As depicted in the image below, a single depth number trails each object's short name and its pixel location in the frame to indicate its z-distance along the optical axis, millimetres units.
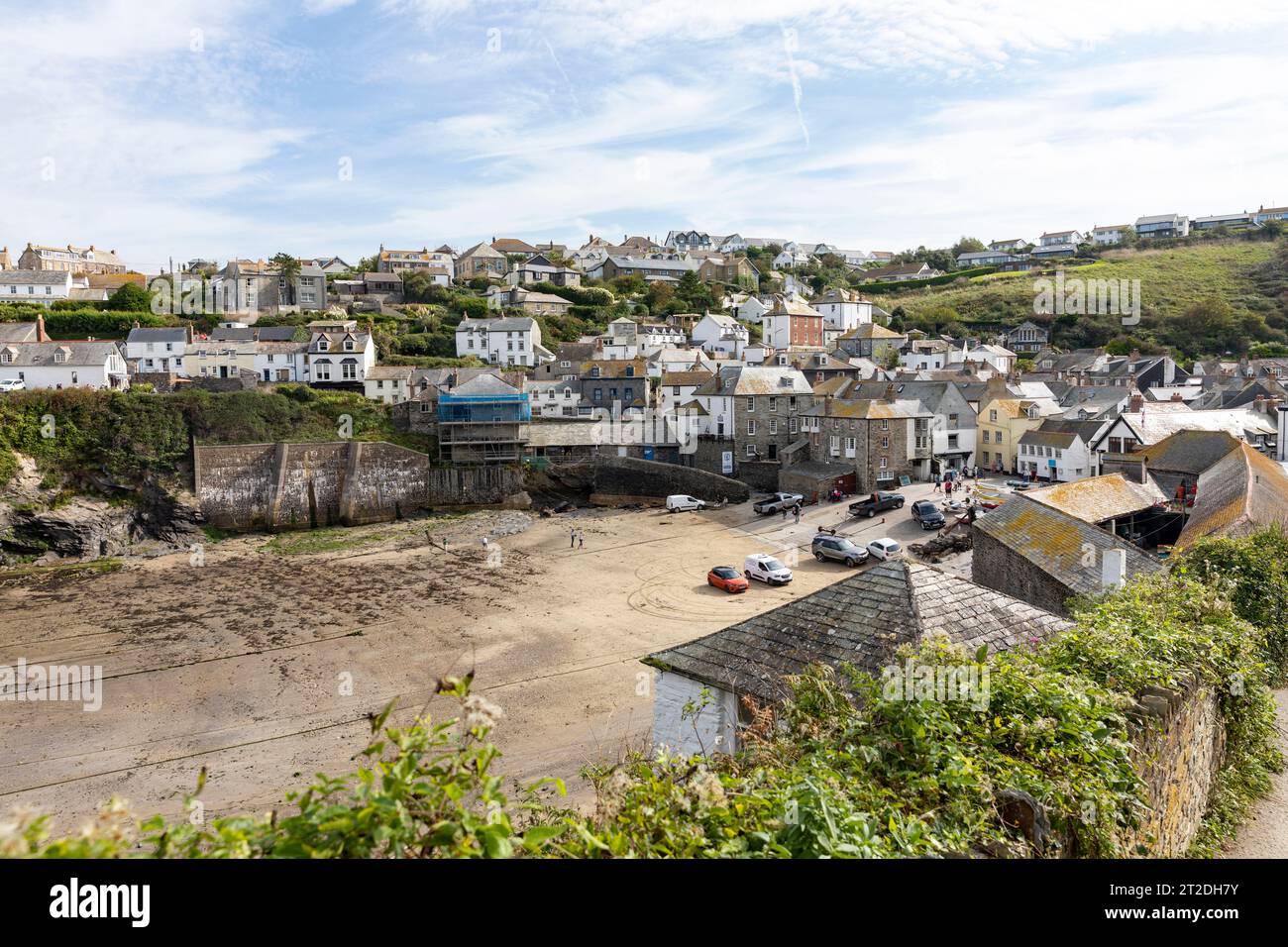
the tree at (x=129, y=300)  70500
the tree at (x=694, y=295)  91562
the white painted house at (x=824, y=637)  10297
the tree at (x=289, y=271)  81250
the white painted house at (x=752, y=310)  89250
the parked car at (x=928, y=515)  34844
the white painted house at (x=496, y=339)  70375
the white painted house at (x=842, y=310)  93375
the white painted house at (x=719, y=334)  74500
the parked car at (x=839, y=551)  31406
